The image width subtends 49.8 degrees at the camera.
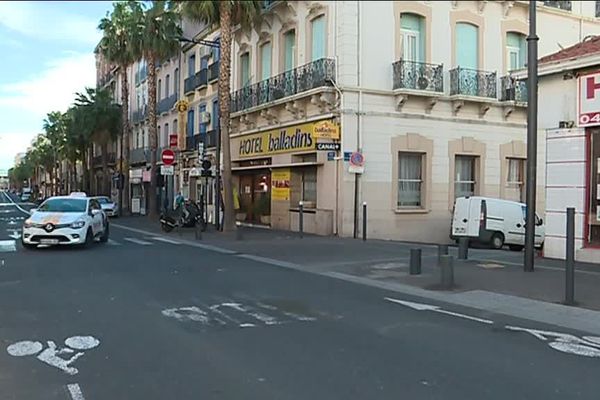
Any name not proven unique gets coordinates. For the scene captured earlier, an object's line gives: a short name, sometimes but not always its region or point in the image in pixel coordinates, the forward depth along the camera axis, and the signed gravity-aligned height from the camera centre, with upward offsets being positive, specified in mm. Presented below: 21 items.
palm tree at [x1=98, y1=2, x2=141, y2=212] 39938 +9466
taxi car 17203 -962
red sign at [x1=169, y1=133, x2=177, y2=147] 34228 +2523
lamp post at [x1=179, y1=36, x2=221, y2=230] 26477 -180
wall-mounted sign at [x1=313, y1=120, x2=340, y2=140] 22125 +2040
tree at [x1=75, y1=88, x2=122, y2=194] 53688 +6131
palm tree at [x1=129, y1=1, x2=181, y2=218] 35156 +8101
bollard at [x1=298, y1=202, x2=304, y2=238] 22377 -935
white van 20625 -1013
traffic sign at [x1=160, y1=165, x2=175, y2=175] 27953 +833
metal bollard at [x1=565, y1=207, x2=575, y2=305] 9273 -1008
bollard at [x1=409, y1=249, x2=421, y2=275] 12617 -1408
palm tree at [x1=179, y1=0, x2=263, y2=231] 25172 +5641
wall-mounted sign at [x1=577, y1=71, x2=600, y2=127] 13539 +1940
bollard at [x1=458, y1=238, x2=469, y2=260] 14883 -1374
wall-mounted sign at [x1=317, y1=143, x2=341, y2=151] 22109 +1490
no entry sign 27547 +1347
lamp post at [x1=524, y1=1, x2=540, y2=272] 12359 +1005
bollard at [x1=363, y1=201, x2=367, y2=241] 21359 -1066
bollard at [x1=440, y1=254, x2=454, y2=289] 11078 -1411
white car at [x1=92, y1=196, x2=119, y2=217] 40178 -1162
